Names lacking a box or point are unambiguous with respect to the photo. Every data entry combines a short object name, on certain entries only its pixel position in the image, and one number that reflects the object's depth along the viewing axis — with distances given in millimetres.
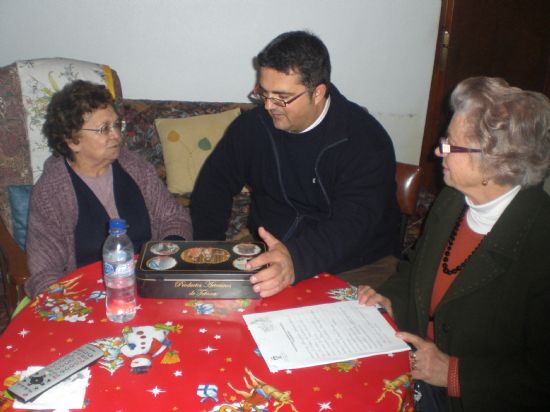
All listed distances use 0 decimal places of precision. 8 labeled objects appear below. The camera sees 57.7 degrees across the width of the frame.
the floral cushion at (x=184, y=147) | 2967
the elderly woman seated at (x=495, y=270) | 1237
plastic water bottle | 1262
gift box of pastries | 1324
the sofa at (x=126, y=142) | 2066
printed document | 1134
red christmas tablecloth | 1008
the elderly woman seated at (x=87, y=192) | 1756
